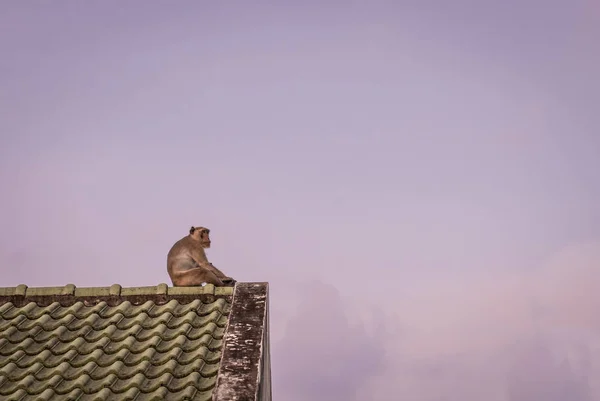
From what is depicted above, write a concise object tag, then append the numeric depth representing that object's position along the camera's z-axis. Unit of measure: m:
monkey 10.64
